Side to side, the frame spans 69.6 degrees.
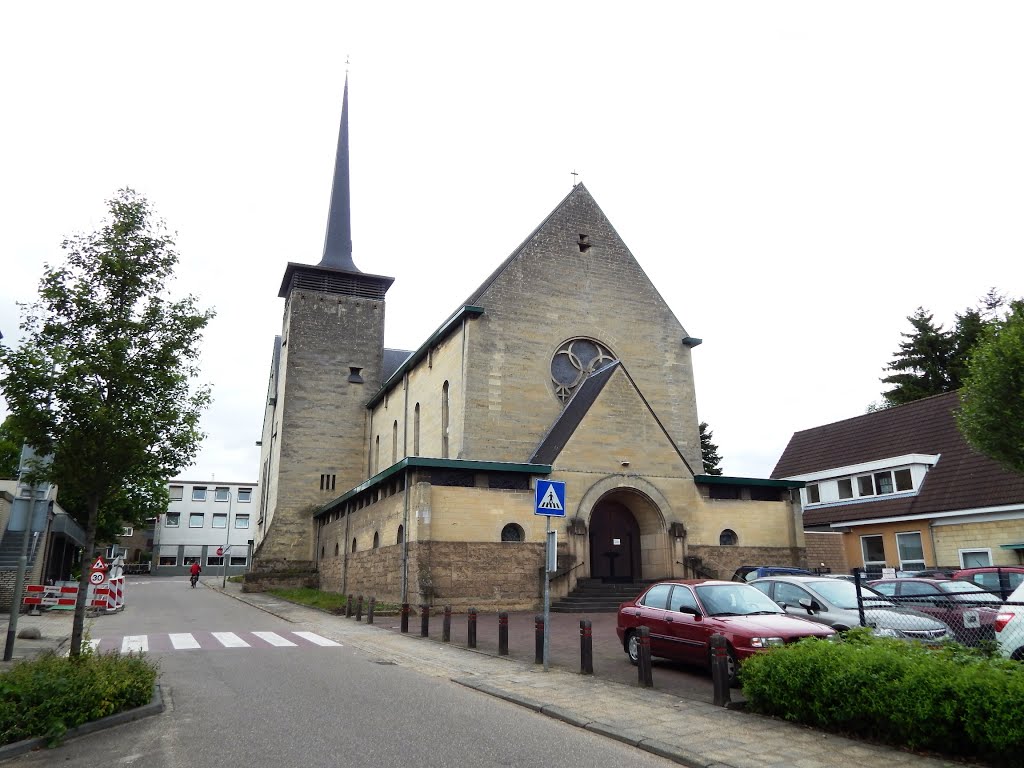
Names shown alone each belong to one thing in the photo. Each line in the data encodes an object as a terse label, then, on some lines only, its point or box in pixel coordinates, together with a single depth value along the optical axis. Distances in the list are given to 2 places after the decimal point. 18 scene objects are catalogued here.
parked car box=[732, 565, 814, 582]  21.88
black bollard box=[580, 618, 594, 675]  11.16
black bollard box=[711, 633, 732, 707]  8.83
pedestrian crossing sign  12.45
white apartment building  78.75
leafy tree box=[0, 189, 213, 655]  10.16
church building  22.38
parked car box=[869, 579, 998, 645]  9.29
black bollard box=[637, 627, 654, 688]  10.01
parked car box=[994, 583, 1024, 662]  8.86
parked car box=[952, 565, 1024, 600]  16.02
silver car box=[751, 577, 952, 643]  10.56
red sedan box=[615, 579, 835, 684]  9.70
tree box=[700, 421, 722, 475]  58.66
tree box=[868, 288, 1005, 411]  45.88
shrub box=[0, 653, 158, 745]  7.12
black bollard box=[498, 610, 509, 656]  13.30
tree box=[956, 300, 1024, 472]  17.12
